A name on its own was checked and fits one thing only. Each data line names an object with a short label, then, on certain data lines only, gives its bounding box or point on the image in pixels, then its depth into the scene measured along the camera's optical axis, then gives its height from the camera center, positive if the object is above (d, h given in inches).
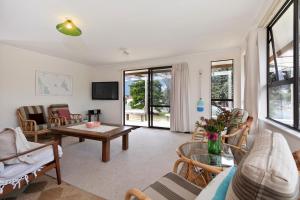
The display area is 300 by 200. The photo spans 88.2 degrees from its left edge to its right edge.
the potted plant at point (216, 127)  56.4 -10.5
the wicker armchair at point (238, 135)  72.1 -18.2
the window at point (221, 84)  170.4 +16.5
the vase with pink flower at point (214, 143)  58.0 -16.7
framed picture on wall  171.2 +17.7
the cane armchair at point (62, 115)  165.7 -17.7
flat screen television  226.5 +12.9
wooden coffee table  101.0 -23.5
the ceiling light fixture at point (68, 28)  93.7 +43.9
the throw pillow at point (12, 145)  60.5 -18.7
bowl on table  121.7 -20.6
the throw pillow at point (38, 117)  152.3 -18.8
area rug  66.7 -42.3
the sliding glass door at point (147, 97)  201.6 +2.6
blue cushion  27.6 -17.3
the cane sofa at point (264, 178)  17.4 -9.4
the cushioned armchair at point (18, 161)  57.0 -25.7
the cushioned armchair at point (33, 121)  137.9 -21.6
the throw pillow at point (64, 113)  173.2 -16.5
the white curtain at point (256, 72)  102.6 +18.1
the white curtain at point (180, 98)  180.9 +1.1
